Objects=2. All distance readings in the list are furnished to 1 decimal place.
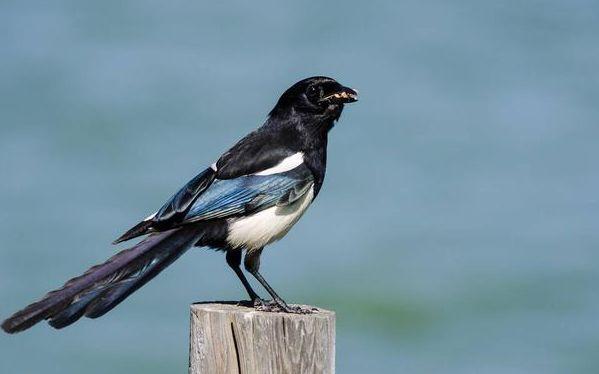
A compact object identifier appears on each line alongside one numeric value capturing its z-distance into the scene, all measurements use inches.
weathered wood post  231.0
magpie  257.9
